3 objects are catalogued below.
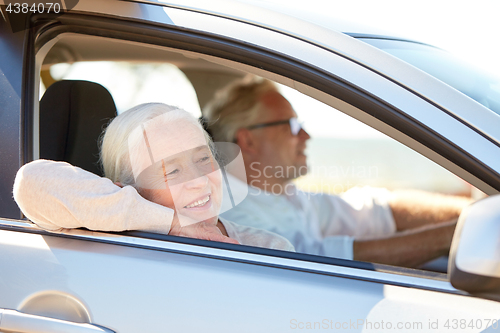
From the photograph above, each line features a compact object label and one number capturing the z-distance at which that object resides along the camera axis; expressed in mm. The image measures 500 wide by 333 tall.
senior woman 1706
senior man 2070
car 1630
